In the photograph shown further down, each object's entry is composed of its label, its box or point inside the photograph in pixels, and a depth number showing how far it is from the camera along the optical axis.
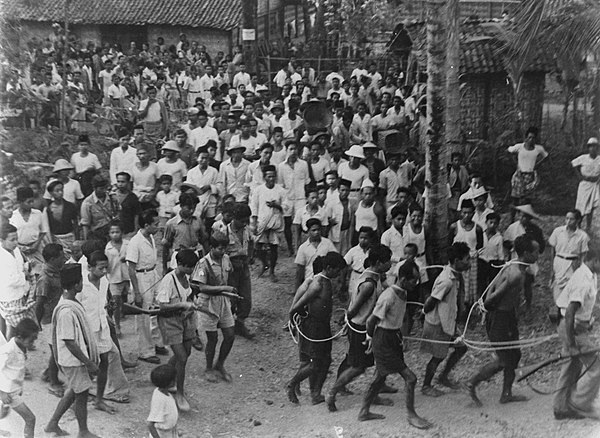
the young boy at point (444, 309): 7.70
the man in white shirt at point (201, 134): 12.48
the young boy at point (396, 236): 9.03
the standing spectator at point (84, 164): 10.69
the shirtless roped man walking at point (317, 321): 7.57
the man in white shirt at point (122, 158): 11.02
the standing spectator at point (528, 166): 10.89
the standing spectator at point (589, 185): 9.64
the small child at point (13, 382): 6.22
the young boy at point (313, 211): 9.90
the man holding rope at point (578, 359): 6.92
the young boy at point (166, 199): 9.92
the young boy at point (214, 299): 8.01
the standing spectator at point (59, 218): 9.05
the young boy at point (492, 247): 9.15
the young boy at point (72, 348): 6.43
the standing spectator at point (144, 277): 8.27
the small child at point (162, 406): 6.11
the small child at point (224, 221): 9.09
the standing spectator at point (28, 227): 8.29
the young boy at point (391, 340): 7.12
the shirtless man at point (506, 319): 7.45
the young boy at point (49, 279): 7.91
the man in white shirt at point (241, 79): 17.17
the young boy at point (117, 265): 8.23
